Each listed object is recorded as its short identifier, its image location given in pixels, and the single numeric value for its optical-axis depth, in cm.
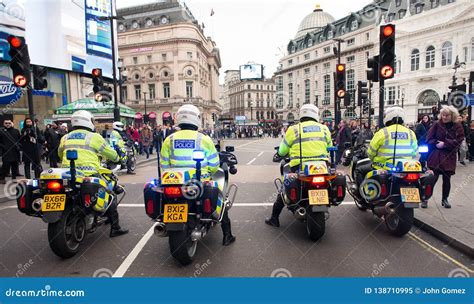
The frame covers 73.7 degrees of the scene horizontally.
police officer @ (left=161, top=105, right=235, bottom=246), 384
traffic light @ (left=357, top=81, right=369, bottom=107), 1221
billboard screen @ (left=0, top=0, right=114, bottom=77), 1773
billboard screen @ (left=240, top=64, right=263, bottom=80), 7712
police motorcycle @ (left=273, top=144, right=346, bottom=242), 409
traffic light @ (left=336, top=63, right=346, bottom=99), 1214
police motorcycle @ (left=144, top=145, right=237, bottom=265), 349
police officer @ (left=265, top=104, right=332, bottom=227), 451
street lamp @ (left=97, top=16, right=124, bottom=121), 1346
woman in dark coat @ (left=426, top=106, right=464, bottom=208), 567
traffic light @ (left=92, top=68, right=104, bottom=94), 1177
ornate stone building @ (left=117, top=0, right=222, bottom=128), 5545
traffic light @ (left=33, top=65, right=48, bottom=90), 798
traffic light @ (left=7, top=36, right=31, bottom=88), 721
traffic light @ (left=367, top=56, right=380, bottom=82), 698
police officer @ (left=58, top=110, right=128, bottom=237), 425
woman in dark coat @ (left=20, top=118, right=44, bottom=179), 898
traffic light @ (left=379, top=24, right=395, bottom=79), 650
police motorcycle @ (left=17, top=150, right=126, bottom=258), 378
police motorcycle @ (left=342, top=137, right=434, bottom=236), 427
